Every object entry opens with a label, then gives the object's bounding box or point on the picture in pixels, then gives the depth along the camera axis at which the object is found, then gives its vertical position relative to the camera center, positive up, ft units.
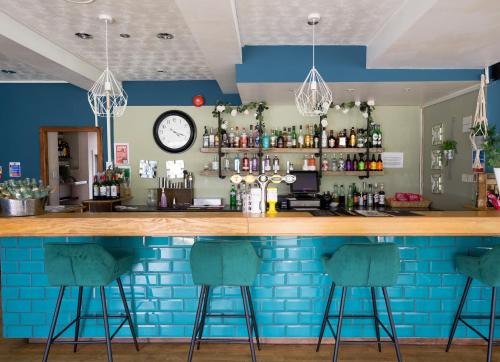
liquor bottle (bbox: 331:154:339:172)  17.57 +0.08
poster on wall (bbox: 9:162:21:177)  18.45 +0.05
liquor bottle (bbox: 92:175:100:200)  16.94 -1.00
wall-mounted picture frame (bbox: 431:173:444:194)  16.08 -0.73
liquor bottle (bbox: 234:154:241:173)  17.76 +0.13
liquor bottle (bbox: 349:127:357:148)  17.25 +1.23
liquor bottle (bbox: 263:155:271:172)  17.53 +0.12
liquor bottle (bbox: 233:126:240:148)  17.37 +1.18
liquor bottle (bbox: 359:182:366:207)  17.63 -1.53
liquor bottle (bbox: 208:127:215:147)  17.51 +1.28
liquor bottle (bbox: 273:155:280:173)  17.71 +0.12
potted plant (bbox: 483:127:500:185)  9.52 +0.39
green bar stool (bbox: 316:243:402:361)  7.92 -2.08
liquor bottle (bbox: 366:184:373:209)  17.61 -1.54
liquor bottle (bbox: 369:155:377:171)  17.12 +0.04
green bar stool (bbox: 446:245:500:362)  8.16 -2.32
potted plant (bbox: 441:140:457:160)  14.62 +0.71
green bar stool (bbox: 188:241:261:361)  7.93 -2.03
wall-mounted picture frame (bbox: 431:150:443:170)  16.03 +0.29
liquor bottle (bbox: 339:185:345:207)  17.92 -1.37
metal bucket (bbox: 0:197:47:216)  8.90 -0.90
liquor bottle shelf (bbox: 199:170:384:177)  17.08 -0.27
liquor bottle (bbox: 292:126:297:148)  17.35 +1.36
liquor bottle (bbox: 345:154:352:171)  17.35 +0.09
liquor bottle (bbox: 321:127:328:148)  17.35 +1.25
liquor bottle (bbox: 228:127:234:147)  17.43 +1.32
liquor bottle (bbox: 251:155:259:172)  17.52 +0.12
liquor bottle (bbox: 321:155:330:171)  17.52 +0.10
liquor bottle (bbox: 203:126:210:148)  17.56 +1.24
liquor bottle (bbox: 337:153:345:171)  17.48 +0.10
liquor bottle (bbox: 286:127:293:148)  17.19 +1.21
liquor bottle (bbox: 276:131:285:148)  17.39 +1.17
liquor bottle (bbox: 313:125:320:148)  17.37 +1.25
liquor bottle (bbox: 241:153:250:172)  17.52 +0.17
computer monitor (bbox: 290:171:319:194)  17.47 -0.75
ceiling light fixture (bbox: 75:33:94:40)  11.82 +4.19
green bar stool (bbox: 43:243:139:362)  8.14 -2.13
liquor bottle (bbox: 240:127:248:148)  17.25 +1.26
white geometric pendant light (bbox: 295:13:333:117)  9.40 +1.93
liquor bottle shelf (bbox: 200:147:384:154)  16.97 +0.79
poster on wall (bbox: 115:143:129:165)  18.43 +0.75
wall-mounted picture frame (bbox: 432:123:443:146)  15.98 +1.38
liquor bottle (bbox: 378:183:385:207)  17.56 -1.51
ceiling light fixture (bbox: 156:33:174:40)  11.87 +4.19
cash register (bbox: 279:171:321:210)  17.36 -0.90
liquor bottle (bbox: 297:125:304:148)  17.38 +1.21
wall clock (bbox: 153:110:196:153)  18.24 +1.79
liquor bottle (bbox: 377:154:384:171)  17.16 +0.08
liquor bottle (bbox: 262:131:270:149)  17.22 +1.16
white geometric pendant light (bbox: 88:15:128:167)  9.33 +2.28
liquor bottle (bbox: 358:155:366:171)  17.20 +0.09
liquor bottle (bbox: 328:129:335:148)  17.24 +1.19
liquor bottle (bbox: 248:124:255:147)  17.33 +1.27
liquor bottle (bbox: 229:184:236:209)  18.24 -1.41
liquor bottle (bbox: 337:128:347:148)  17.19 +1.23
